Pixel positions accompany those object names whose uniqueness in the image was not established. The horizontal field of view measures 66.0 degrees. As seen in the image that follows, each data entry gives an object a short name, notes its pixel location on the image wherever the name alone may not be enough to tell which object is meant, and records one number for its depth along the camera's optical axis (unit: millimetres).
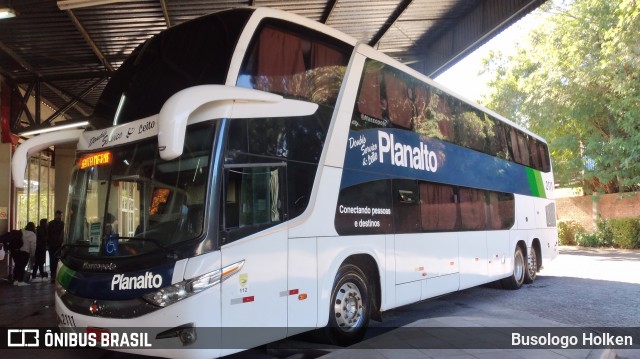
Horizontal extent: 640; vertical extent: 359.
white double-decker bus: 4695
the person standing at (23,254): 12469
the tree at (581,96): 20469
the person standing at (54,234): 12867
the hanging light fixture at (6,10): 8680
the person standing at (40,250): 13320
